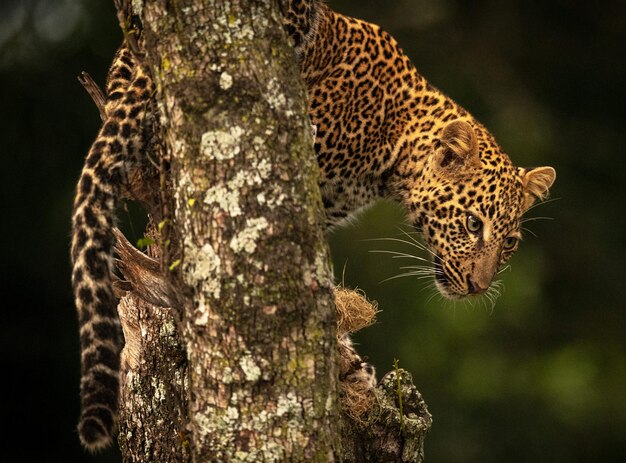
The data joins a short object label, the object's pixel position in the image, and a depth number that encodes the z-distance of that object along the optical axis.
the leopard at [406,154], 15.06
